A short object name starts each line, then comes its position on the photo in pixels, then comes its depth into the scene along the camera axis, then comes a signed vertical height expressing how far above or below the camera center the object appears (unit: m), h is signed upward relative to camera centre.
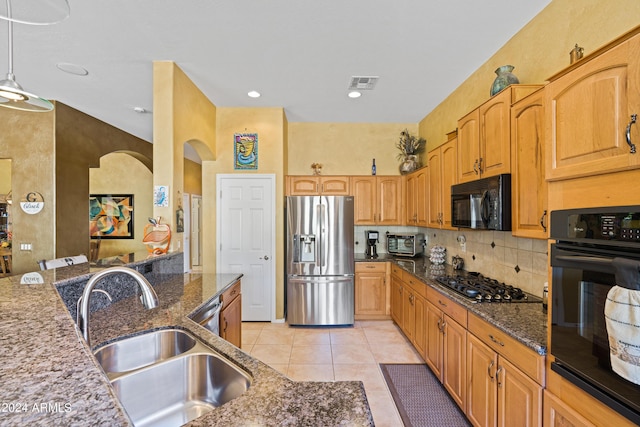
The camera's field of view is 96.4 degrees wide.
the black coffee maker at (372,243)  4.29 -0.41
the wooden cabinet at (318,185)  4.21 +0.46
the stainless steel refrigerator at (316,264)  3.78 -0.64
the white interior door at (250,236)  3.93 -0.27
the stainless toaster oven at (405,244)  4.11 -0.41
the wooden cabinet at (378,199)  4.26 +0.25
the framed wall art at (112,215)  6.46 +0.03
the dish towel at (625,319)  0.86 -0.32
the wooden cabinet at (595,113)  0.97 +0.39
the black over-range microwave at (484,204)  1.90 +0.09
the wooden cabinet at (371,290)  3.95 -1.02
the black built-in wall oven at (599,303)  0.89 -0.31
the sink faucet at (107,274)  1.00 -0.28
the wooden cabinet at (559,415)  1.12 -0.83
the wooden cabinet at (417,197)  3.52 +0.25
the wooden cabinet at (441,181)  2.78 +0.37
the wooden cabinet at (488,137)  1.90 +0.59
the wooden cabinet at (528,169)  1.63 +0.29
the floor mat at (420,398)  2.09 -1.49
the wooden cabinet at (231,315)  2.29 -0.85
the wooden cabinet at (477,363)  1.41 -0.94
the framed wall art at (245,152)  3.92 +0.88
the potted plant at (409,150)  4.14 +0.99
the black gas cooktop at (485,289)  1.99 -0.57
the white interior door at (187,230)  6.53 -0.33
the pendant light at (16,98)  1.74 +0.81
